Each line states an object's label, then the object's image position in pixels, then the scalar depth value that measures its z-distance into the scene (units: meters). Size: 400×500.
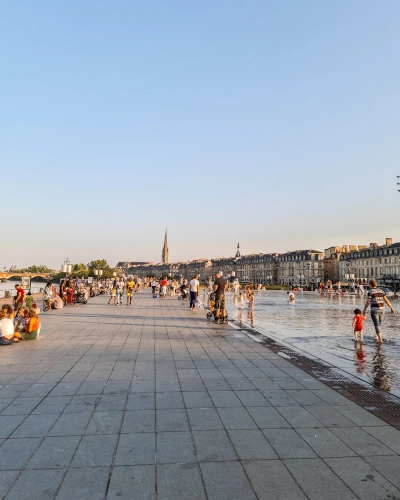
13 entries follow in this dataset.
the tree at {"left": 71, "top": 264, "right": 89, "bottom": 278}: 133.32
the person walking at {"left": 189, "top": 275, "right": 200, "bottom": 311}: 20.78
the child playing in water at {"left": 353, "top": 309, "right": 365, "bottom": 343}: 11.19
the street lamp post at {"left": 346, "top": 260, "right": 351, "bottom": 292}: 112.08
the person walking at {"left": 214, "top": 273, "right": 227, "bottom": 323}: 14.62
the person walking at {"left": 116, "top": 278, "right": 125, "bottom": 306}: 23.78
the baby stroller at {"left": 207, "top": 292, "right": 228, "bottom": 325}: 15.09
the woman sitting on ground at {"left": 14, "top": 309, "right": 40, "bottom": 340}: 10.42
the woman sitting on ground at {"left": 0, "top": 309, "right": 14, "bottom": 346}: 9.50
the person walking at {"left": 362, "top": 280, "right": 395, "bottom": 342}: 11.38
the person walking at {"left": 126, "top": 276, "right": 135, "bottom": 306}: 24.03
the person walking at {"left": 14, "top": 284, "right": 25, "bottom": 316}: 15.65
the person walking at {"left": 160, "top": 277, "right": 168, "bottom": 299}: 31.83
